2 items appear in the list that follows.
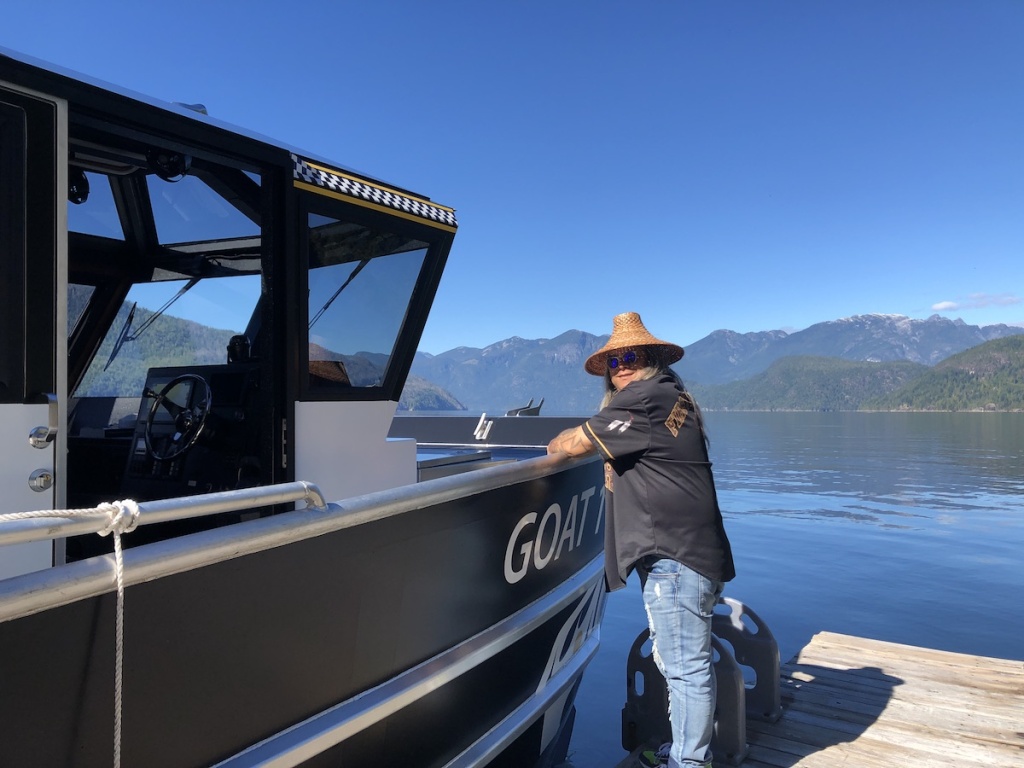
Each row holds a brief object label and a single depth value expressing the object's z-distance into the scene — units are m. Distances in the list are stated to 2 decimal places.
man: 2.56
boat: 1.44
